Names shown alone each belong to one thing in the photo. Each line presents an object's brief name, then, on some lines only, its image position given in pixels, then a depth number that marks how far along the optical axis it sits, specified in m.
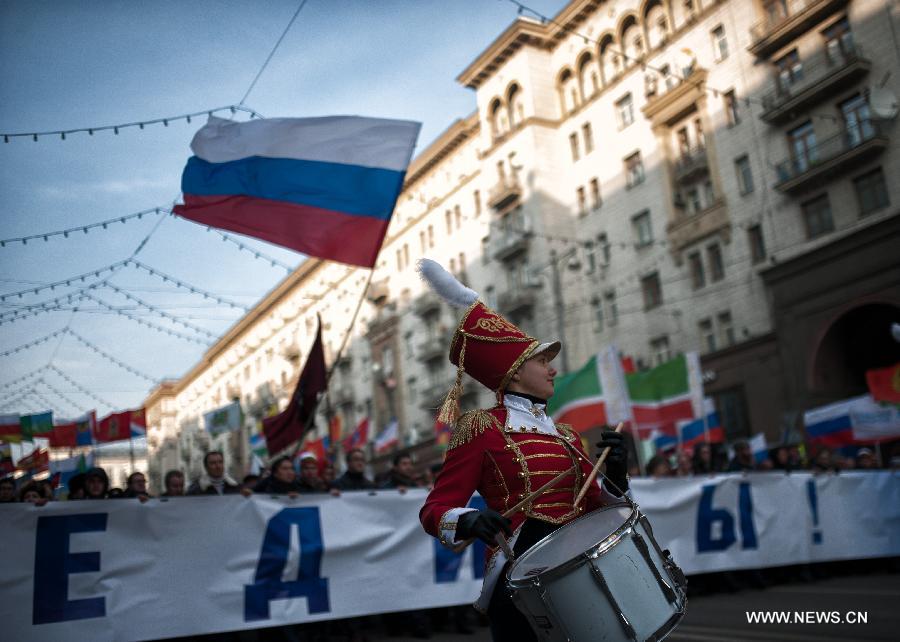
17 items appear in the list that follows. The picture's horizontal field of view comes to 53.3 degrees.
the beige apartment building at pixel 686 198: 26.05
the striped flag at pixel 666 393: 17.92
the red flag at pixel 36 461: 22.79
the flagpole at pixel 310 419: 11.87
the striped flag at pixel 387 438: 25.83
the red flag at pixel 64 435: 25.70
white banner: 7.45
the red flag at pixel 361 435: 27.49
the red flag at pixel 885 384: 16.66
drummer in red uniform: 3.69
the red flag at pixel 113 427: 23.98
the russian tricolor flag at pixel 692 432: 18.36
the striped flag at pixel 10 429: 22.45
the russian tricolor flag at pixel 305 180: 10.55
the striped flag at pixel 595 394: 15.50
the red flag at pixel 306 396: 12.10
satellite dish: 24.80
